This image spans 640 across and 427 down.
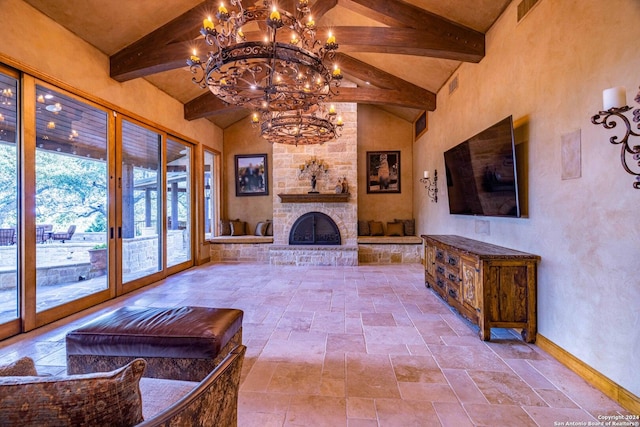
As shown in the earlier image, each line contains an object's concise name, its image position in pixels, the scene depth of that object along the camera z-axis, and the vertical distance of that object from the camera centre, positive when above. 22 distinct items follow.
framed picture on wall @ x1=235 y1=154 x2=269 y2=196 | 7.88 +1.11
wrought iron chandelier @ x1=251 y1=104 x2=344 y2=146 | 4.07 +1.30
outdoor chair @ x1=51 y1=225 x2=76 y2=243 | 3.34 -0.20
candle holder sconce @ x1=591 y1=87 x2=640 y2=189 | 1.43 +0.45
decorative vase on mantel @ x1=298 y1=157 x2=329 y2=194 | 6.63 +1.07
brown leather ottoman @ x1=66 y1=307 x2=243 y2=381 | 1.80 -0.82
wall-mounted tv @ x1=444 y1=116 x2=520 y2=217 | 2.75 +0.43
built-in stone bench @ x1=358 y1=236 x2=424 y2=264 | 6.49 -0.88
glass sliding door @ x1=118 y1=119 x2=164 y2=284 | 4.34 +0.25
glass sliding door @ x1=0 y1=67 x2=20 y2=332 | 2.84 +0.20
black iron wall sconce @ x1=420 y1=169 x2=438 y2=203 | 5.54 +0.53
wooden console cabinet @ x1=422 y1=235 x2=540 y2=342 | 2.65 -0.75
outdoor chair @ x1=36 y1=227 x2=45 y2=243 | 3.10 -0.18
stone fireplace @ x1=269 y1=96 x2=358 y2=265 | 6.48 +0.53
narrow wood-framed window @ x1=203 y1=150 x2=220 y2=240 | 7.50 +0.58
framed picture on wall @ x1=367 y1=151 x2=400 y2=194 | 7.71 +1.12
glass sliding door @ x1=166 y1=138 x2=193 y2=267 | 5.65 +0.28
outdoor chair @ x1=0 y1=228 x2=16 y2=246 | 2.83 -0.17
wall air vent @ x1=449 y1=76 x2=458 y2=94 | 4.45 +2.02
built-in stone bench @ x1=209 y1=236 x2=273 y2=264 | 6.98 -0.84
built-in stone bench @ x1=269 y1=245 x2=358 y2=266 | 6.30 -0.91
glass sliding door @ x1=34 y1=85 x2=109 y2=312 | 3.19 +0.25
